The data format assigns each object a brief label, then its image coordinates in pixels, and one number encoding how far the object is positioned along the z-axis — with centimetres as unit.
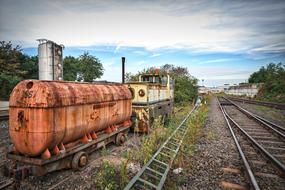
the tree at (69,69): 4486
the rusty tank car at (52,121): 451
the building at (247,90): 5129
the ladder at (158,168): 428
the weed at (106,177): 438
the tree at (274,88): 3297
